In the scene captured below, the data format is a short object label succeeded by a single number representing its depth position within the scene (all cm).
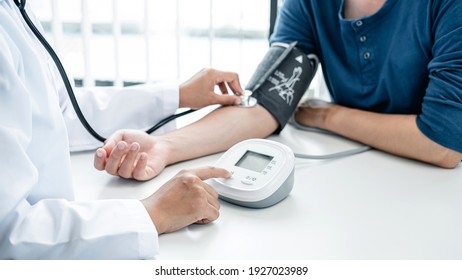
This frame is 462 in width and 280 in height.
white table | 78
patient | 108
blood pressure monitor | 89
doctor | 67
